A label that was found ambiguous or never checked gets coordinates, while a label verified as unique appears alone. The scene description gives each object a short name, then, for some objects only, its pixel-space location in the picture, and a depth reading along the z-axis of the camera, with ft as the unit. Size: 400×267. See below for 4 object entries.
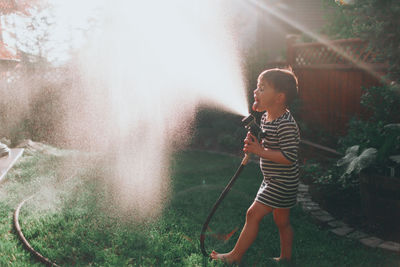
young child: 8.54
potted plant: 11.69
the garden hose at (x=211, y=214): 9.14
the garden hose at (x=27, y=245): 9.61
